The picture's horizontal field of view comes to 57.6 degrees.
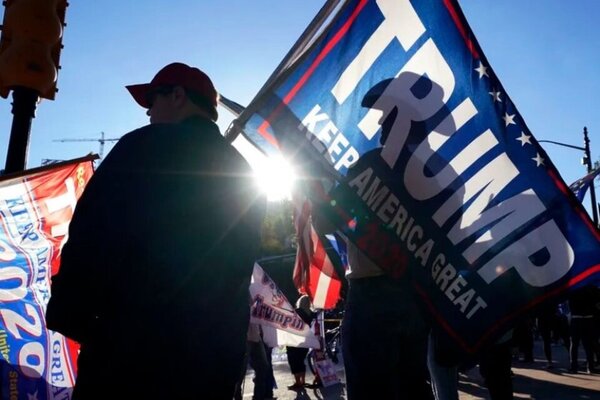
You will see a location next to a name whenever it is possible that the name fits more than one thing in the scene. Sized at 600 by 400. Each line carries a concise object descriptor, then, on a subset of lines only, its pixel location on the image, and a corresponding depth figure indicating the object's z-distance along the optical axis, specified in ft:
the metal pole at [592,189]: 83.61
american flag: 12.02
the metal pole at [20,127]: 14.14
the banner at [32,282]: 12.09
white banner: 21.95
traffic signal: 14.46
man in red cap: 5.20
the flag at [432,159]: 9.27
